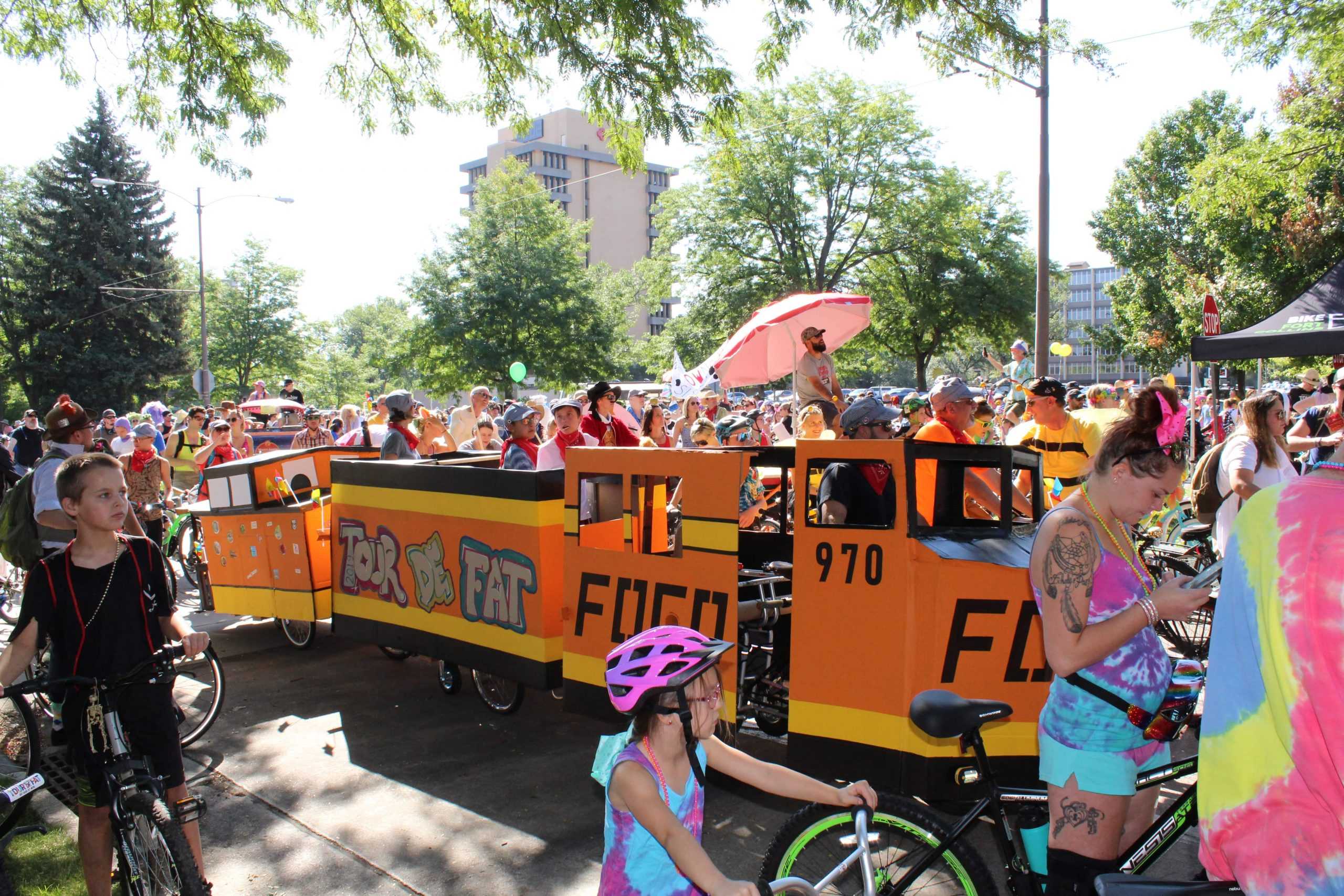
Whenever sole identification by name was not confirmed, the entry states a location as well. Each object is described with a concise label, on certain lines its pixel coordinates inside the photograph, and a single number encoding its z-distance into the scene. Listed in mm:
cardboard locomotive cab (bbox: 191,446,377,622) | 7660
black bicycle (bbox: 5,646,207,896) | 3461
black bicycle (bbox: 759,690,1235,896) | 2920
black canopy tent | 6875
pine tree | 41906
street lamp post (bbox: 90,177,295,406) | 25656
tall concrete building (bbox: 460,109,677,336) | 104562
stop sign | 10602
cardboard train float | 4094
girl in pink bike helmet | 2373
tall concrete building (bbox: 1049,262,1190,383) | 125125
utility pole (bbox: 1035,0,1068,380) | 12703
